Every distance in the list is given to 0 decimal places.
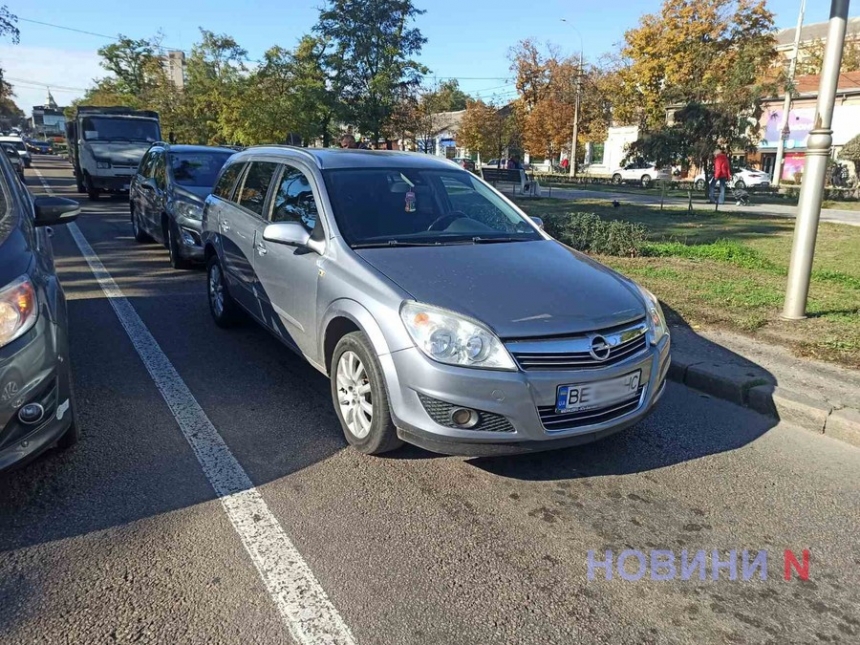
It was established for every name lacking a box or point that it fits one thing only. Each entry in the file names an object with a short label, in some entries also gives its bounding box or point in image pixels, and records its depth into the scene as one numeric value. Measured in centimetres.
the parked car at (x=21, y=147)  3706
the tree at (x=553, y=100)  5091
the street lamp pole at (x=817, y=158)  579
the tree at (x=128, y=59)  5112
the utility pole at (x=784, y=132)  3231
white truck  1975
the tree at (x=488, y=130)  5609
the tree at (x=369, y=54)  2550
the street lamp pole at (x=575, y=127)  4522
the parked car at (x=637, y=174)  3794
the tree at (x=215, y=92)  2475
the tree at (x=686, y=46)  3656
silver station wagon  334
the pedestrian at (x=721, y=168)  1908
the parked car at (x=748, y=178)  3222
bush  991
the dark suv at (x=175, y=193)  895
